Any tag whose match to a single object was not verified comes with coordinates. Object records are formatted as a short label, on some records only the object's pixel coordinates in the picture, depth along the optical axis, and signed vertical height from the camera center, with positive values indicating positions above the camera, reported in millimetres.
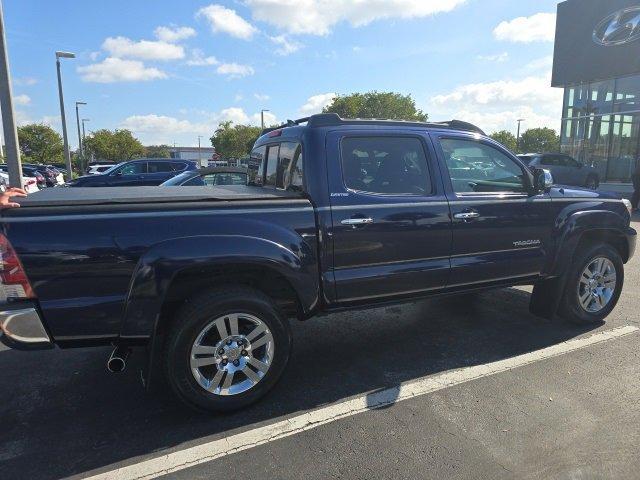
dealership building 21531 +3597
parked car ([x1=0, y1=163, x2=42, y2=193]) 22641 -872
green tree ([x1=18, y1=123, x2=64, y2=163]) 48031 +1359
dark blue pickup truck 2688 -618
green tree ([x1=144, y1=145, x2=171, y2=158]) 98844 +1644
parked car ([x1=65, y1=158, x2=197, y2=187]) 13714 -526
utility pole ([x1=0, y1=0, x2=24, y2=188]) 9016 +692
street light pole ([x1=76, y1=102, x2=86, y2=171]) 40188 +2957
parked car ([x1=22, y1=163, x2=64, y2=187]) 25172 -982
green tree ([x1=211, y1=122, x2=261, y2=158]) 74562 +2733
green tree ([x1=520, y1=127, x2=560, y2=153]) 80144 +2489
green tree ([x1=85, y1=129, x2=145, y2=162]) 61344 +1432
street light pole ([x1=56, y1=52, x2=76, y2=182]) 20588 +2365
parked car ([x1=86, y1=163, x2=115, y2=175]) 31127 -785
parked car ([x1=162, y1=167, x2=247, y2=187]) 8469 -388
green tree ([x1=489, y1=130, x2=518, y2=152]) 83456 +3229
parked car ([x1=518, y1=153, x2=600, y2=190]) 19095 -588
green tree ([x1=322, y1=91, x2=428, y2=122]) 43166 +4603
